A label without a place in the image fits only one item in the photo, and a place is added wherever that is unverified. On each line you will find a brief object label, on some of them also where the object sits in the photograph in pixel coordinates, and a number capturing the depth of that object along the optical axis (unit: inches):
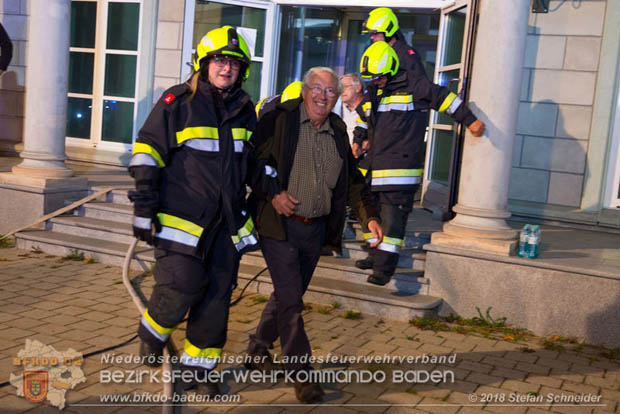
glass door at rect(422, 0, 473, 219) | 299.6
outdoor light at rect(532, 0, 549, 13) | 291.9
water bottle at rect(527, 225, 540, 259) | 219.6
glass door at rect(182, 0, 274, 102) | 380.8
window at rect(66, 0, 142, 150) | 407.5
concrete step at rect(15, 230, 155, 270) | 260.7
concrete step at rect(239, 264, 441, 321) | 218.2
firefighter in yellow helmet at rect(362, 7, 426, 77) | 217.6
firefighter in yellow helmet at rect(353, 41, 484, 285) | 214.4
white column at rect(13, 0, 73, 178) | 289.6
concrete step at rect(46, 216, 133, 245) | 276.1
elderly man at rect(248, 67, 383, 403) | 154.5
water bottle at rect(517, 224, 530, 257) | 221.1
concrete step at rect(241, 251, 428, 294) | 229.9
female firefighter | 144.1
